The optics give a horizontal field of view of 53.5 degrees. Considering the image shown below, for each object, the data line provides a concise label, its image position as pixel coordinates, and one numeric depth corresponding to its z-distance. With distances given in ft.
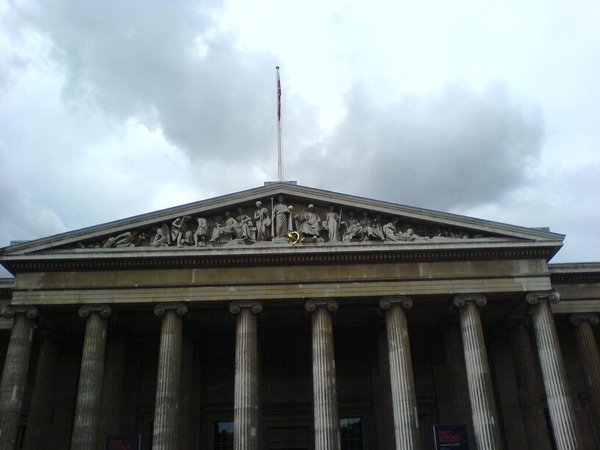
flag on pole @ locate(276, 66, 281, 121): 104.27
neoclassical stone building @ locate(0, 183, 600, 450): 78.84
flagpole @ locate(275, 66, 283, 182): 98.40
